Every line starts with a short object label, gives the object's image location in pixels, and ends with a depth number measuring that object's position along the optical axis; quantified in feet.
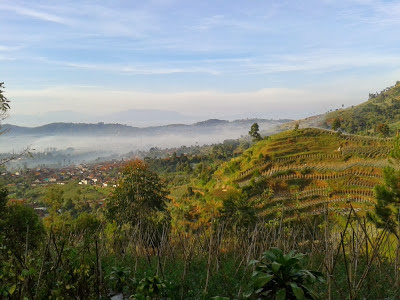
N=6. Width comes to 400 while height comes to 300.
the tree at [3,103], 26.38
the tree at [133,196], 53.42
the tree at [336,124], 146.41
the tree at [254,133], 161.66
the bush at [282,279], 7.97
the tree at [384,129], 141.67
